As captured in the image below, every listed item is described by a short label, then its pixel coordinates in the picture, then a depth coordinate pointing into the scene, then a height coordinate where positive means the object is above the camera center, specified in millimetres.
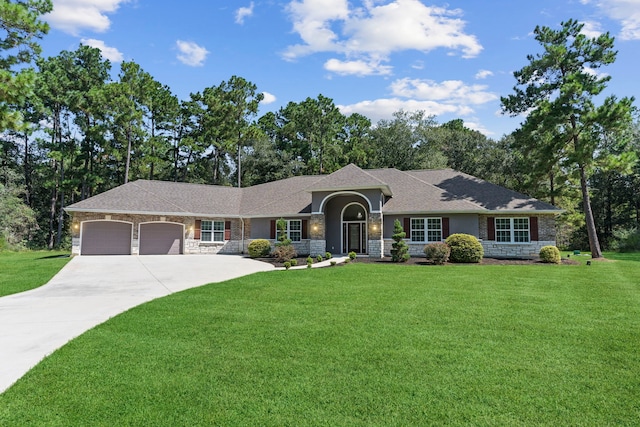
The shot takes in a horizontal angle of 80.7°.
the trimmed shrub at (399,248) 17766 -708
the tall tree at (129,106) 31375 +10983
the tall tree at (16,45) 10570 +6758
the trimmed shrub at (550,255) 17141 -1044
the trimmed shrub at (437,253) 16609 -890
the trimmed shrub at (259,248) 21266 -791
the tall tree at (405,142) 38156 +9397
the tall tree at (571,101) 19656 +7300
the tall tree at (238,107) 37688 +12942
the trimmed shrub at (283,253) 18375 -941
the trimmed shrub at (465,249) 17500 -778
